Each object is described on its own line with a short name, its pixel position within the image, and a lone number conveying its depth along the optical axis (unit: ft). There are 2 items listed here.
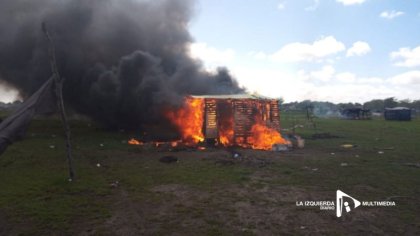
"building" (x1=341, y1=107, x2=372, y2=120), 213.87
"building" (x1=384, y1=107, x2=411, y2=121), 197.36
